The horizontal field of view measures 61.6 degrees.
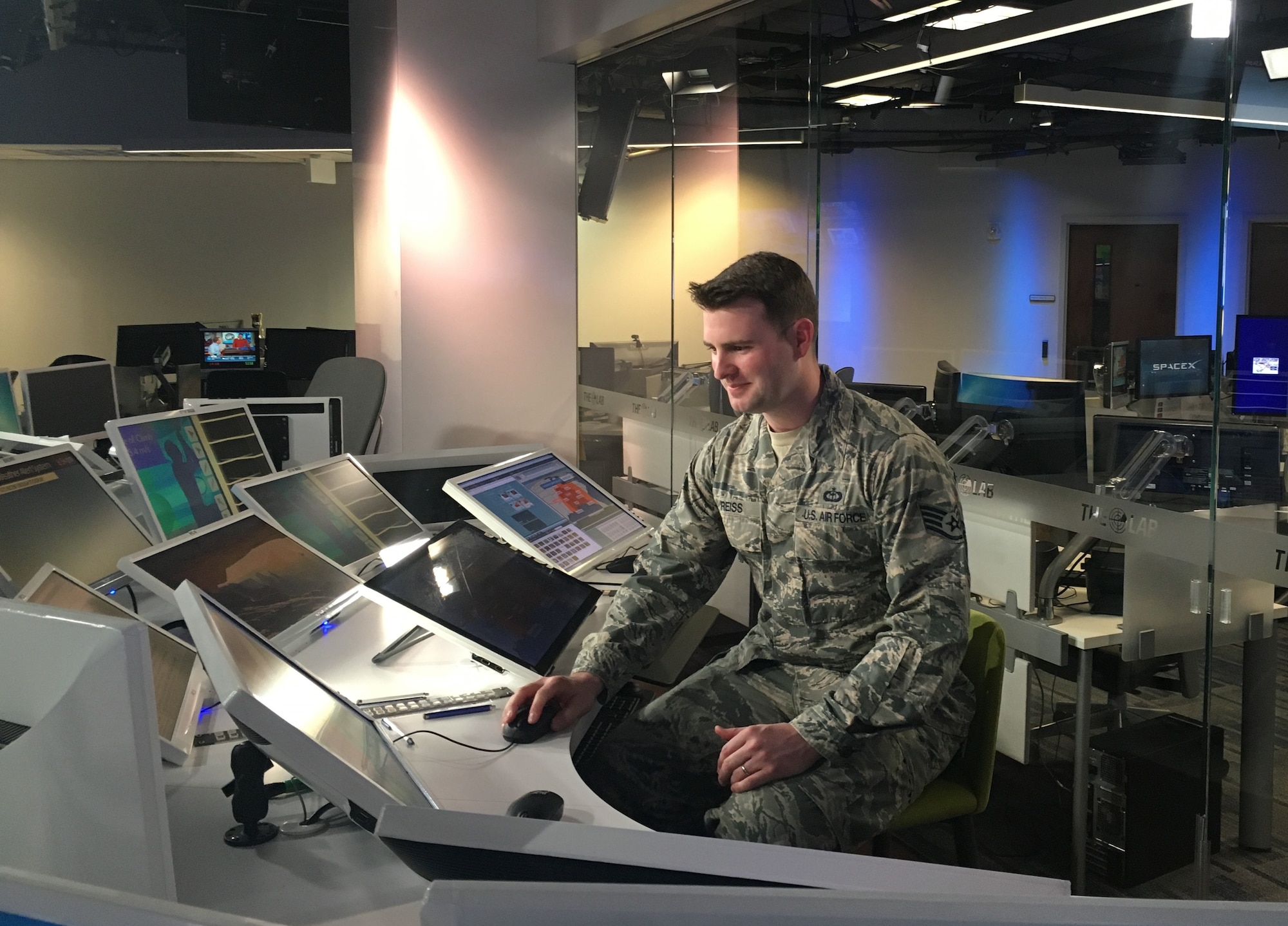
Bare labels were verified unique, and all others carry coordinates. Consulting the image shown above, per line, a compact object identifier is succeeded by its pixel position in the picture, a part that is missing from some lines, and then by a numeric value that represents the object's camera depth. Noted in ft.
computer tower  8.82
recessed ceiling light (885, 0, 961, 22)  10.68
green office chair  6.66
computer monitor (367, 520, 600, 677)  6.45
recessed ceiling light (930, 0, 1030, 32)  9.99
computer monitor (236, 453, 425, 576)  8.06
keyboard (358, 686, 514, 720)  6.24
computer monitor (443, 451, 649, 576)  8.81
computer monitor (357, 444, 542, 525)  10.31
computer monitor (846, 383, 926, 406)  12.05
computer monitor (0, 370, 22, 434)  13.99
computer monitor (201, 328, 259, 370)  28.12
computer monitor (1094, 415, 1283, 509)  8.43
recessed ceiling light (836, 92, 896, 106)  11.94
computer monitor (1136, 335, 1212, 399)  8.46
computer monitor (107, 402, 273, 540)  7.98
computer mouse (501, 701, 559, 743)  5.88
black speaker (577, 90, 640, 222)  15.64
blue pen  6.21
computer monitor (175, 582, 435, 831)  3.58
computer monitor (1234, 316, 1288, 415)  8.77
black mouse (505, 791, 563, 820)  4.70
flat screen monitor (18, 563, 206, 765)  5.38
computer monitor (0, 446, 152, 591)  6.73
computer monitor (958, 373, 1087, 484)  9.93
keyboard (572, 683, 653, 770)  6.72
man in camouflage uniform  5.98
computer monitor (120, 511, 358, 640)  6.39
